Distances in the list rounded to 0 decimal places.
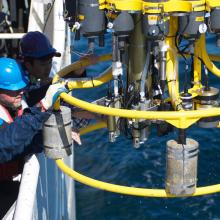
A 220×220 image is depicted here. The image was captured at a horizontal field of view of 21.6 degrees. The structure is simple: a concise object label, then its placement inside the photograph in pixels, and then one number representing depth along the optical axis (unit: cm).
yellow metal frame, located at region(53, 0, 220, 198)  514
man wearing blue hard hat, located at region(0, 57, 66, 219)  563
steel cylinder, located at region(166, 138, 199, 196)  534
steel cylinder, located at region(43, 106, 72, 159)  564
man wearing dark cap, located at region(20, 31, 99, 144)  706
